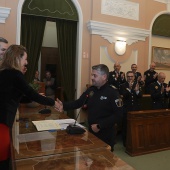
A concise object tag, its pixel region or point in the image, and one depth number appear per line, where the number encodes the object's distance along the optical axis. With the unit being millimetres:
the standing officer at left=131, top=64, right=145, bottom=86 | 5833
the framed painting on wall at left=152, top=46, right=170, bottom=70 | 7758
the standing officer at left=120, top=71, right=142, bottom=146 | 4516
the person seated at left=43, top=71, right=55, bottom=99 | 6689
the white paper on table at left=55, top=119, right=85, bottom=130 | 2165
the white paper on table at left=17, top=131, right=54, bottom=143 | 1750
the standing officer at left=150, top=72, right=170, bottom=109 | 4883
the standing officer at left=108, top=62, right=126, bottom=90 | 5652
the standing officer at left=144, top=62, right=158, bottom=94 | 6480
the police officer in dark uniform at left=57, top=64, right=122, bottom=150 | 2277
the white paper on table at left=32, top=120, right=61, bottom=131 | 2049
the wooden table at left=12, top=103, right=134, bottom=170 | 1286
